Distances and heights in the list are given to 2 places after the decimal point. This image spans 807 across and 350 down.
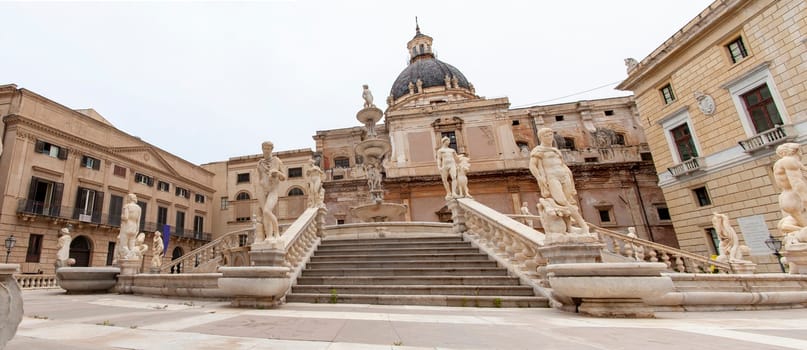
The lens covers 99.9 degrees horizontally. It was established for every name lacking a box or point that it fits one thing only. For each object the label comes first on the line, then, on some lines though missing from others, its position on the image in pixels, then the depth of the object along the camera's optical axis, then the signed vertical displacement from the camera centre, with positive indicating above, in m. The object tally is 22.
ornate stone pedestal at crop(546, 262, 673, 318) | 4.12 -0.65
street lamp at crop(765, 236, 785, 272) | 11.70 -0.95
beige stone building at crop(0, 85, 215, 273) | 19.59 +7.07
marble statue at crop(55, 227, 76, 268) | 12.31 +1.40
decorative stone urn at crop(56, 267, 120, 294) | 8.17 +0.16
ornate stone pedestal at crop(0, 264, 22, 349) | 2.12 -0.07
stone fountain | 13.07 +3.90
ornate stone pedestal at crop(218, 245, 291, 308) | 5.25 -0.24
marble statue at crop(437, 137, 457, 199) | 10.30 +2.50
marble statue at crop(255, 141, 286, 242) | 6.32 +1.35
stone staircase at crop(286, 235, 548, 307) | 5.61 -0.43
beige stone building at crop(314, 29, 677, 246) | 23.58 +6.49
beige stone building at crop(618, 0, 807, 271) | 12.78 +4.63
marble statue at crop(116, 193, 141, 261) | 8.73 +1.41
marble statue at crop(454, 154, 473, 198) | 10.12 +2.11
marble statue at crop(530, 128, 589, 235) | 5.38 +0.98
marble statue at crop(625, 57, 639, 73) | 19.33 +9.36
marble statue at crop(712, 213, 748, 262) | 9.60 -0.58
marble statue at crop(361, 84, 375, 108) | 15.59 +7.25
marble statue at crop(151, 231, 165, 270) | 11.77 +0.95
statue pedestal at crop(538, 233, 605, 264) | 5.04 -0.19
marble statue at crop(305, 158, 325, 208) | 10.58 +2.33
